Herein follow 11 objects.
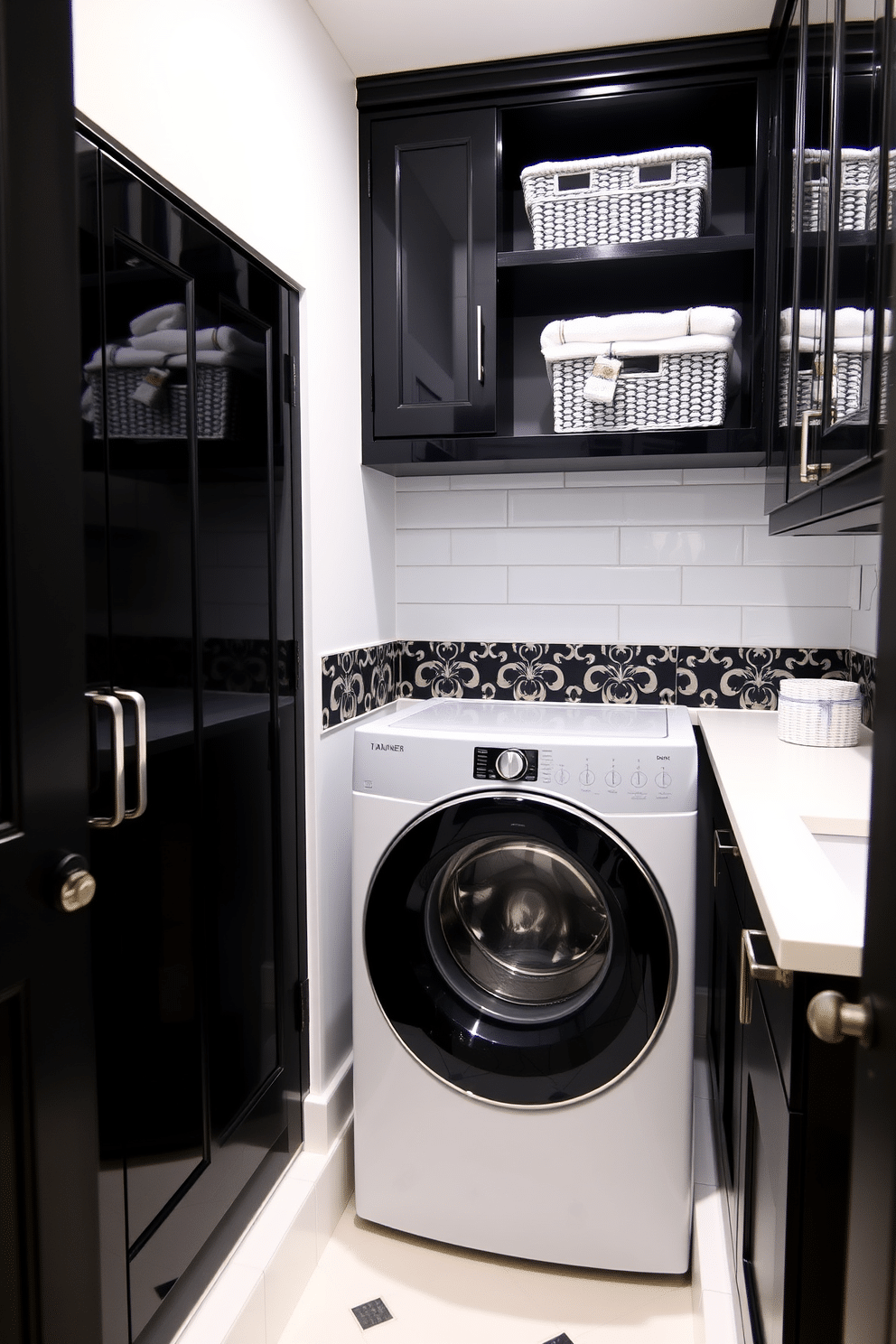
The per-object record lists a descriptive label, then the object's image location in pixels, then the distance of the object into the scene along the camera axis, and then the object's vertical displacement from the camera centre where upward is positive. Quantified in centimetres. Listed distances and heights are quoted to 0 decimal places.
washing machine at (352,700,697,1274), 160 -75
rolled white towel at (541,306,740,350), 187 +56
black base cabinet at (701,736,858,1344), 87 -60
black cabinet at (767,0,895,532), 95 +43
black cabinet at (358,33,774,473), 193 +77
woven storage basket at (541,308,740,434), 191 +46
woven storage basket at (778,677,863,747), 181 -25
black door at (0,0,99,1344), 83 -12
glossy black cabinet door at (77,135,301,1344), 118 -19
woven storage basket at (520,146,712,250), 190 +85
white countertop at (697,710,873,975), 85 -32
